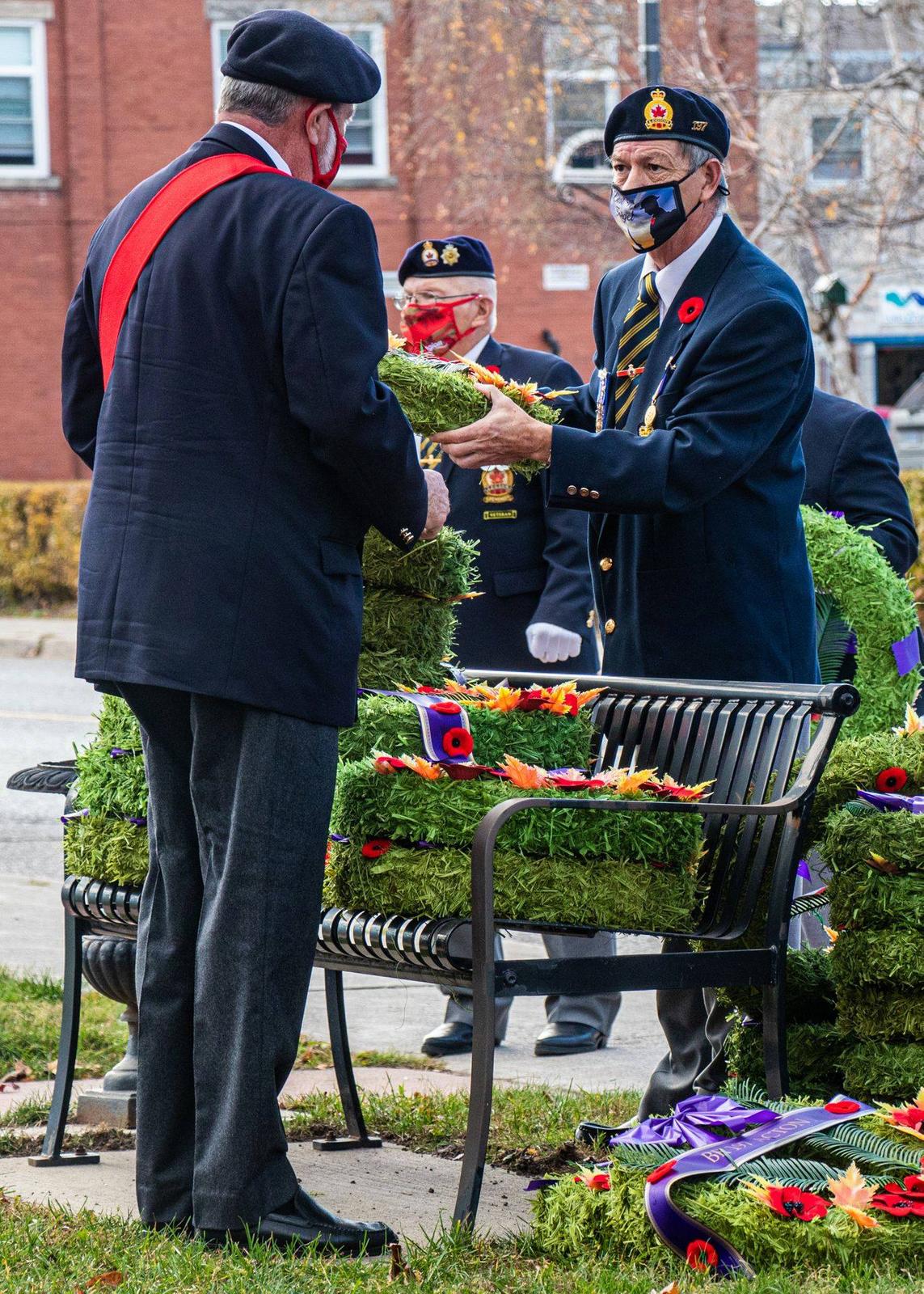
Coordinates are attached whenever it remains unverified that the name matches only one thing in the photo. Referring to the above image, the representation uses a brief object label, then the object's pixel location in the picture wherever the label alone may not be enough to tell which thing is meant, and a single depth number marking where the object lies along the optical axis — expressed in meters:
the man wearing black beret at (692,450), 8.32
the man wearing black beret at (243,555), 6.68
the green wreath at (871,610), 10.52
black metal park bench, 6.95
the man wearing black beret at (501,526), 12.09
